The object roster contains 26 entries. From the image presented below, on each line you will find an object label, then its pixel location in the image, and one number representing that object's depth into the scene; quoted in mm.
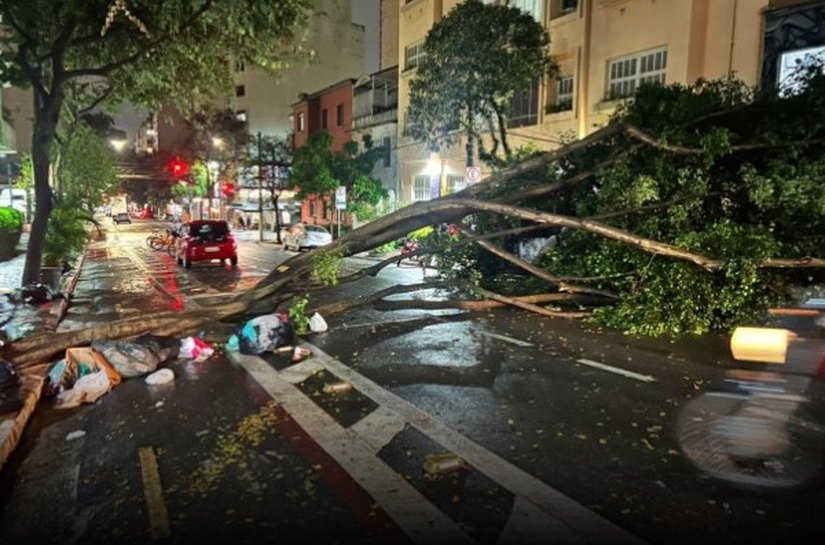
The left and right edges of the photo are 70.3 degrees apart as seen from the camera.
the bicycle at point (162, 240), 30984
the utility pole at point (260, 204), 40750
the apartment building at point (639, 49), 15180
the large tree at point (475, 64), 17719
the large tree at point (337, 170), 33562
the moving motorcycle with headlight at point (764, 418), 4520
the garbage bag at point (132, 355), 7316
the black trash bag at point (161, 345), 7941
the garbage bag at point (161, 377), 7076
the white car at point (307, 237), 31469
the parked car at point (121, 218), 76925
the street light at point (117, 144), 53016
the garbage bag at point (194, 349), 8141
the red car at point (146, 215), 103250
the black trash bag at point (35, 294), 13388
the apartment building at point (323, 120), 41469
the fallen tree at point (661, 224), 9062
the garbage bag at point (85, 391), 6439
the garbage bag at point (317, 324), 9859
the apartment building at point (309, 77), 61156
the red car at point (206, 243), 22719
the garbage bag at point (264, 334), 8336
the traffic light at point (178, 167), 47356
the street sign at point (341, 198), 30078
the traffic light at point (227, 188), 59344
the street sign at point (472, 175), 19906
